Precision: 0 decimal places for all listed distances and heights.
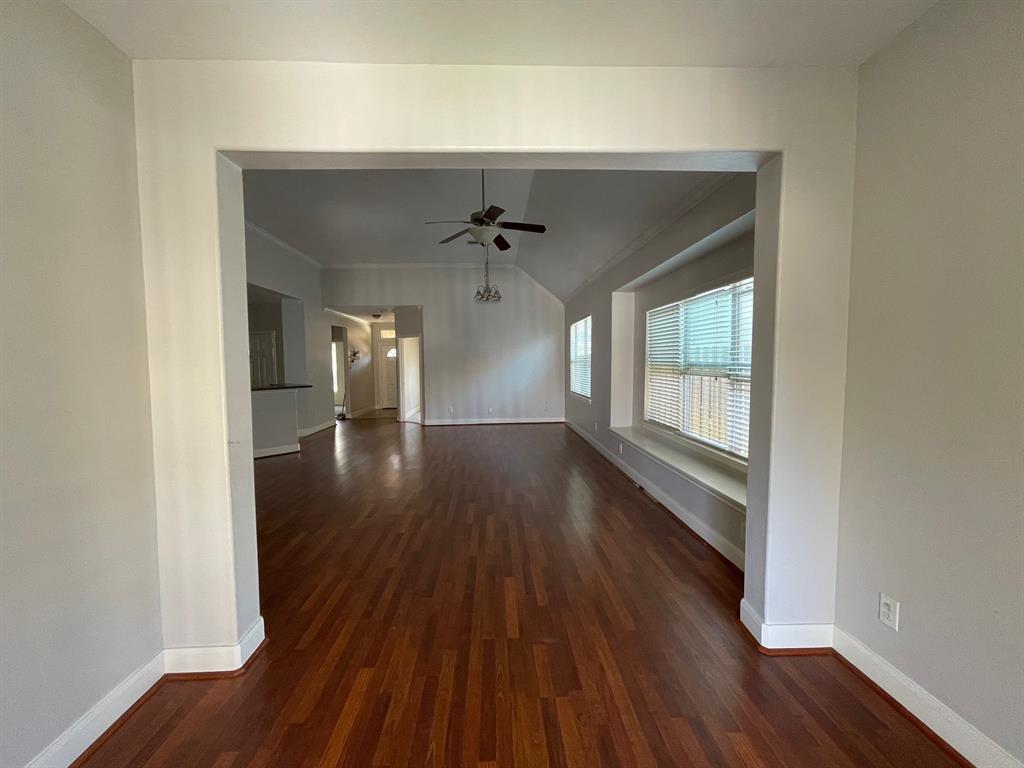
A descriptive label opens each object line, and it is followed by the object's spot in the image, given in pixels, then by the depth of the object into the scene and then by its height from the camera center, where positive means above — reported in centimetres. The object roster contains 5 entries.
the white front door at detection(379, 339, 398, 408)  1149 -22
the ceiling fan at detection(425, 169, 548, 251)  398 +143
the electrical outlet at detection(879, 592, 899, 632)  157 -99
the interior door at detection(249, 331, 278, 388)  724 +11
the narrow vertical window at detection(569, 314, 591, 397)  691 +14
